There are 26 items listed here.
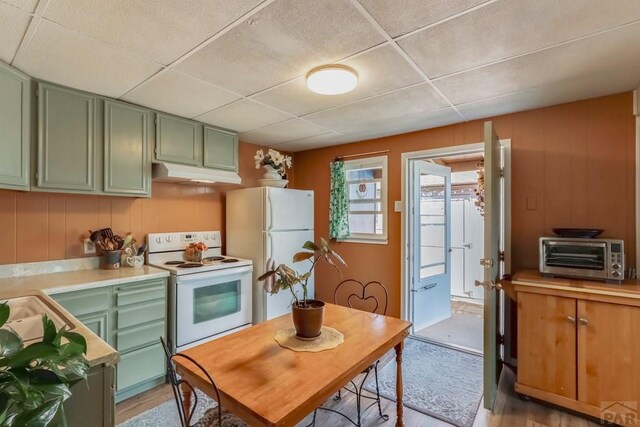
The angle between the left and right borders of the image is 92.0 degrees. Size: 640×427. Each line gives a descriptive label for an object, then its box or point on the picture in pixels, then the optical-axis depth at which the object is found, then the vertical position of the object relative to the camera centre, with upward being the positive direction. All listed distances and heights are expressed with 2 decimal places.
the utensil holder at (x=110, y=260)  2.59 -0.38
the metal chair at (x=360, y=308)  2.04 -1.15
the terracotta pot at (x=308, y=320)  1.56 -0.54
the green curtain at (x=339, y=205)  3.86 +0.13
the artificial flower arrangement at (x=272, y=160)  3.45 +0.62
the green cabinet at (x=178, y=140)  2.77 +0.70
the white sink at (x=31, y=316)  1.40 -0.50
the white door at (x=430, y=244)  3.50 -0.35
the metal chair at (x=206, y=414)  1.22 -0.89
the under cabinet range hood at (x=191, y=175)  2.72 +0.38
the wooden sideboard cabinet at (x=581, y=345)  1.93 -0.87
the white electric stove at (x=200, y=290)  2.59 -0.68
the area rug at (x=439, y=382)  2.19 -1.37
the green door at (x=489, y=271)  2.13 -0.39
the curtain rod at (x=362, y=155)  3.66 +0.75
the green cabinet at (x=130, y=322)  2.11 -0.79
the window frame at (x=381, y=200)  3.64 +0.18
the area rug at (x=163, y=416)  2.03 -1.37
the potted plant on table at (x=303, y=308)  1.52 -0.48
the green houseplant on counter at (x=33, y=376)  0.66 -0.37
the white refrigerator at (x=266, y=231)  3.23 -0.17
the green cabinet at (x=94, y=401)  1.12 -0.70
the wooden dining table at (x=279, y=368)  1.09 -0.65
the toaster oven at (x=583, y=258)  2.07 -0.31
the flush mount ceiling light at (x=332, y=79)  1.94 +0.88
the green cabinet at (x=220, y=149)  3.14 +0.70
